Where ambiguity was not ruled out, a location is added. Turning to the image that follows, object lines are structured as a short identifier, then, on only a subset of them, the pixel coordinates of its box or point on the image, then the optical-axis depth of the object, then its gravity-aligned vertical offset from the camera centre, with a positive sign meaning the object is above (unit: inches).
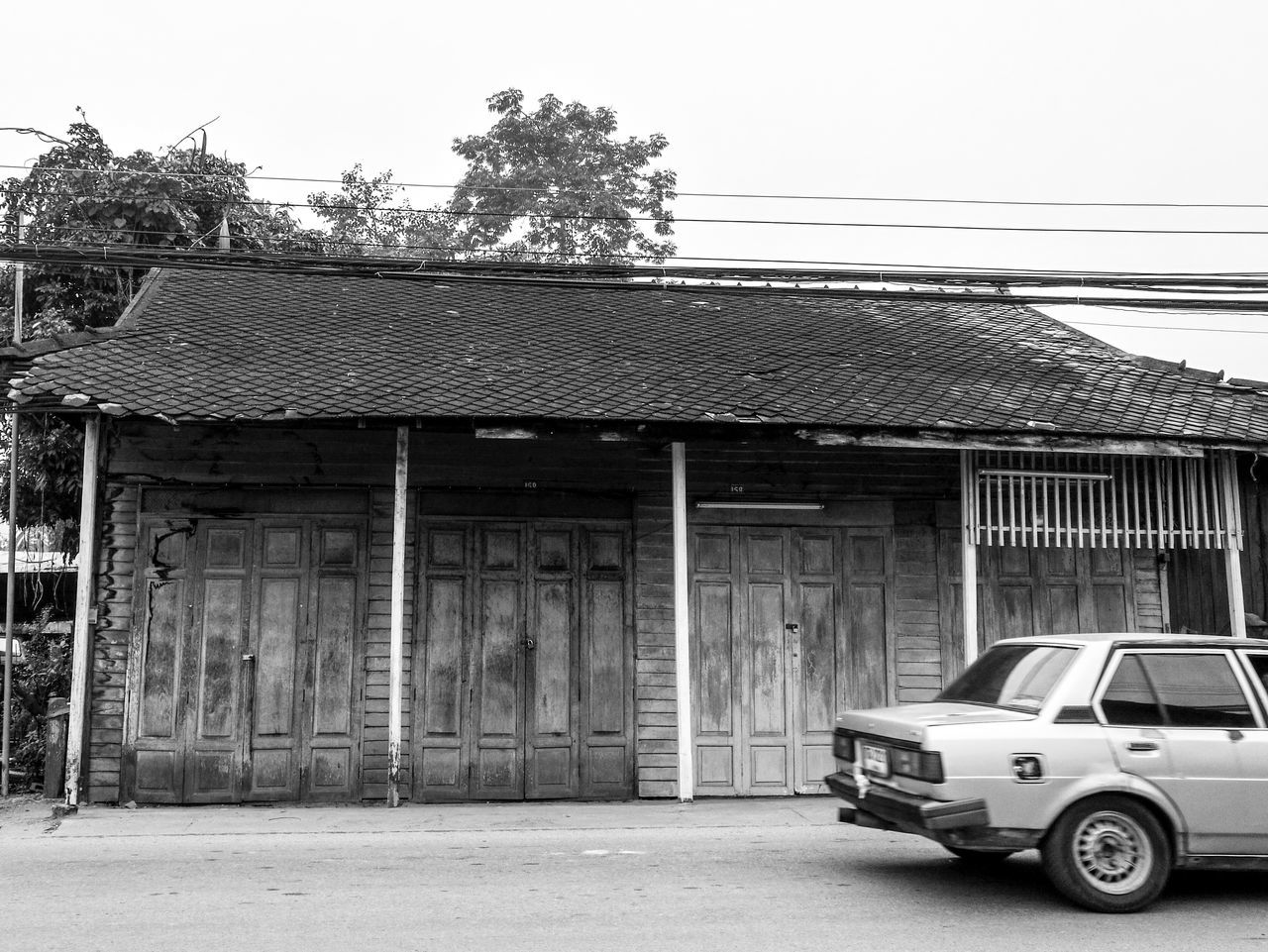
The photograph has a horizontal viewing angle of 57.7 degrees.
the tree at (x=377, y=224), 1045.8 +379.2
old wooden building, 406.6 +32.2
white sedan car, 242.1 -29.6
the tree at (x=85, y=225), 573.3 +228.5
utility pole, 427.8 +0.3
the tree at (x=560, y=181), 1088.8 +433.5
